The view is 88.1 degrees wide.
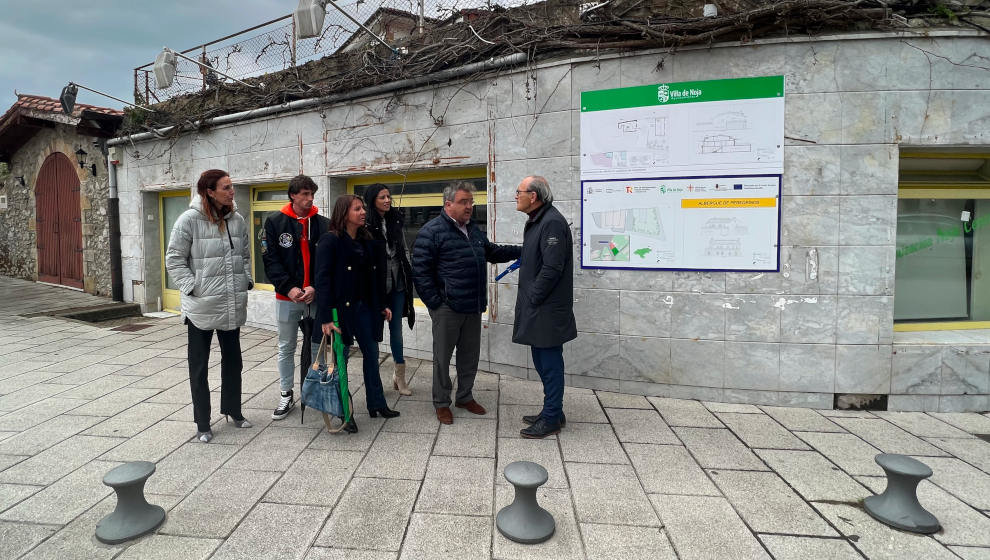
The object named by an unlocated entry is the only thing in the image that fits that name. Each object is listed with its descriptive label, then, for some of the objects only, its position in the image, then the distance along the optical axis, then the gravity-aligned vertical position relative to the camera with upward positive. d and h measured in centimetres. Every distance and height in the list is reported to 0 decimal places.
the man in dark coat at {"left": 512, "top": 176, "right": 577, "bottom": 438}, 379 -34
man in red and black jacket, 416 -10
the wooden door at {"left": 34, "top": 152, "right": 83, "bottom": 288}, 1130 +72
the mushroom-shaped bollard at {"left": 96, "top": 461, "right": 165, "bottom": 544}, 254 -133
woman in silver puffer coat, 372 -16
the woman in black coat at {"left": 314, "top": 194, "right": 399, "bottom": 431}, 378 -26
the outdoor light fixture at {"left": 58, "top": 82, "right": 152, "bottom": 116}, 830 +255
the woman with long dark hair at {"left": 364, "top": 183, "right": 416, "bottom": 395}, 444 -11
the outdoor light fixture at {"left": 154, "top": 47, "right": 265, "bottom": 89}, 763 +278
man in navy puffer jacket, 415 -22
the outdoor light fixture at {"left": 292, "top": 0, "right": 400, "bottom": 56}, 537 +248
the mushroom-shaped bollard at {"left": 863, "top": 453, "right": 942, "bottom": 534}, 268 -138
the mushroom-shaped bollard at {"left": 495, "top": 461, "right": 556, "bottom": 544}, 257 -137
